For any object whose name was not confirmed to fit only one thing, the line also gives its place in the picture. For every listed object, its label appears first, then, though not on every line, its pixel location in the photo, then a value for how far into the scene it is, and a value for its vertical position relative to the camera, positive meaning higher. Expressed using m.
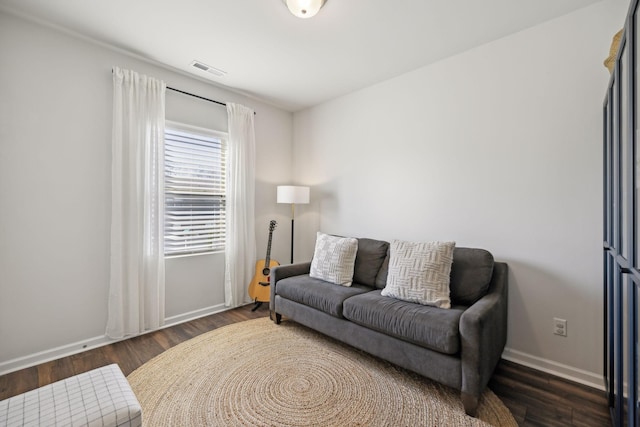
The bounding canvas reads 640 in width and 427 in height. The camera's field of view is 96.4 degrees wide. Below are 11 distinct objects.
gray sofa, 1.70 -0.74
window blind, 3.00 +0.25
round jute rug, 1.66 -1.18
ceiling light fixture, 1.93 +1.42
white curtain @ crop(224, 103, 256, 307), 3.39 +0.07
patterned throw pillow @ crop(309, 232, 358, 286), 2.78 -0.47
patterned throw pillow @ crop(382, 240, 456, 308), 2.13 -0.47
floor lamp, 3.54 +0.23
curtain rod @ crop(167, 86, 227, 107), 2.98 +1.28
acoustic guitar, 3.47 -0.84
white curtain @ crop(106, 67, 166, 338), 2.54 +0.05
